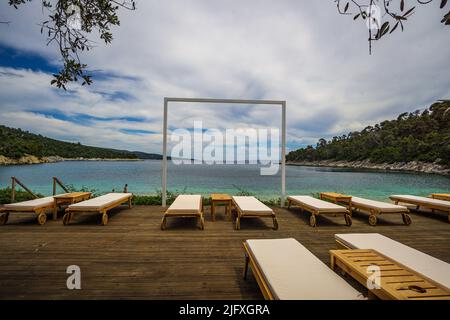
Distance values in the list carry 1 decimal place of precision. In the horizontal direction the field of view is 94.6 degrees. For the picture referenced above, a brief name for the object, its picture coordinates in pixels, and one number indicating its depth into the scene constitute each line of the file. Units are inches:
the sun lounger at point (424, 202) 196.3
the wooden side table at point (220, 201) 191.3
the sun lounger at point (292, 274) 61.8
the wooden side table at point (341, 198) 203.9
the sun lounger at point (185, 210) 164.7
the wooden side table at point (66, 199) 186.5
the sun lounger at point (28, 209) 166.4
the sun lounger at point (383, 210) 180.4
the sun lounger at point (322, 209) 175.9
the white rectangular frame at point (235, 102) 239.1
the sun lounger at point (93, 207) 171.2
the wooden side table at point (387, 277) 60.1
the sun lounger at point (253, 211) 166.1
